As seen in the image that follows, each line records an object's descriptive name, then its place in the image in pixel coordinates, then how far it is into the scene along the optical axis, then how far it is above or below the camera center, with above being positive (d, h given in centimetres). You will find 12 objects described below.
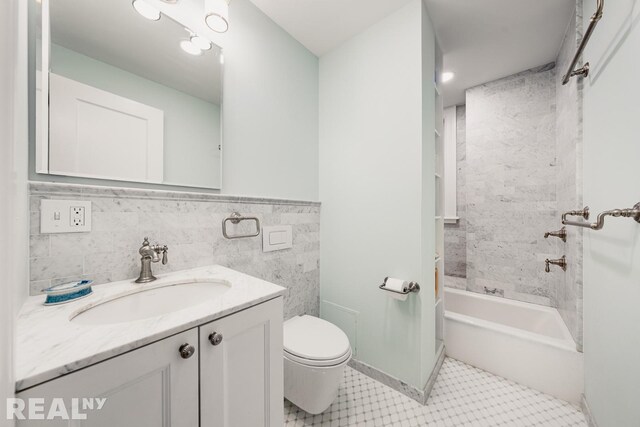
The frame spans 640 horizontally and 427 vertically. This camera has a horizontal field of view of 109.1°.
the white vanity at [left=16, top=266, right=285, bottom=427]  45 -34
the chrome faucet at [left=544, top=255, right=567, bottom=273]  168 -37
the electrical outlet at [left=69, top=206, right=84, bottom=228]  82 -1
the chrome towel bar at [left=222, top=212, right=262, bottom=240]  123 -4
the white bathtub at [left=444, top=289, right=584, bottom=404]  137 -92
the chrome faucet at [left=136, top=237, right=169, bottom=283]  92 -19
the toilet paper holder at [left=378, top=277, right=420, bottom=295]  132 -44
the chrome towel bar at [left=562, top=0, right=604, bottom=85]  93 +81
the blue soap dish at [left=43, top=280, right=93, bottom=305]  69 -25
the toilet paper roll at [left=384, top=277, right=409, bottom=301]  133 -43
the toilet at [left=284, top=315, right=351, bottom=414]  111 -76
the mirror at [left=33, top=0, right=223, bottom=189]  83 +51
